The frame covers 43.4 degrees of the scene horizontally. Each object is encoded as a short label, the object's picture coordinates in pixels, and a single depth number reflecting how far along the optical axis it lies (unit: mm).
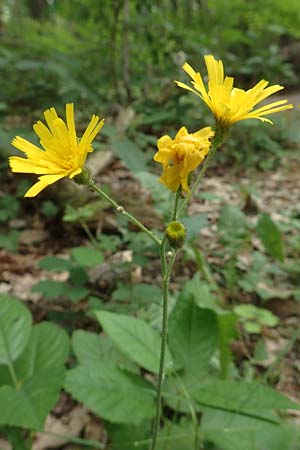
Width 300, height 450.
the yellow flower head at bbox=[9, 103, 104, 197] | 105
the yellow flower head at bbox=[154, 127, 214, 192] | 102
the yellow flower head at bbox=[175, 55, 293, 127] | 111
